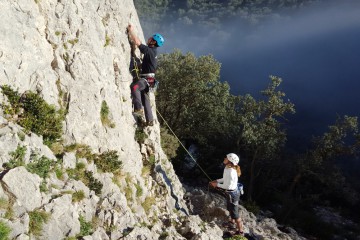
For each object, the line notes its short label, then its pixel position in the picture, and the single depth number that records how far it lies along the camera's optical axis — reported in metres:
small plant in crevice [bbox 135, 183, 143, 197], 13.48
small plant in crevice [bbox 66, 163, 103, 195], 10.37
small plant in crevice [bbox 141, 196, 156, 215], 13.46
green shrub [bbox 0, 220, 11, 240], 6.86
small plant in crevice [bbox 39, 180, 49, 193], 8.57
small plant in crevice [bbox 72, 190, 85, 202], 9.38
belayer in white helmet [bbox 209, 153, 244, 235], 14.83
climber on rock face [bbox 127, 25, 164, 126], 15.20
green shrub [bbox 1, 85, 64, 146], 9.55
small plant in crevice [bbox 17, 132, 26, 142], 9.02
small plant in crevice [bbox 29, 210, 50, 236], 7.73
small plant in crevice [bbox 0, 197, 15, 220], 7.37
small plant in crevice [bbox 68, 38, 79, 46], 12.01
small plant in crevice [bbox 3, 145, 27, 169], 8.17
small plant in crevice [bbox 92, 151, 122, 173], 11.78
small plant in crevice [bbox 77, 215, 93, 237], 8.87
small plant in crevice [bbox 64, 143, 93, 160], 10.77
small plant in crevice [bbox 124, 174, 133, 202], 12.45
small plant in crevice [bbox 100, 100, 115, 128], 12.68
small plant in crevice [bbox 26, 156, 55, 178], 8.72
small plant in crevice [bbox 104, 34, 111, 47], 13.85
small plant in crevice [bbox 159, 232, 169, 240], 11.20
